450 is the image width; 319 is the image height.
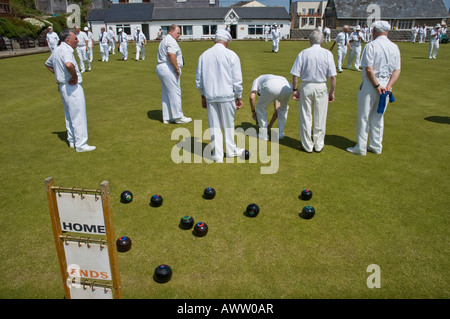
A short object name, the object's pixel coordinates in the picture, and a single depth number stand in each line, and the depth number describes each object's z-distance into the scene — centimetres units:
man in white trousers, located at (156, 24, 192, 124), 898
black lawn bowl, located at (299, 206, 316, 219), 507
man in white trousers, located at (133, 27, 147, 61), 2395
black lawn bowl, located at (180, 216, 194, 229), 485
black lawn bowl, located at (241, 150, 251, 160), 740
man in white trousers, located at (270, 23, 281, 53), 2795
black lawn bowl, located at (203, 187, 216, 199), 570
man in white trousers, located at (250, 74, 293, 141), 773
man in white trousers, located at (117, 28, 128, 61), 2436
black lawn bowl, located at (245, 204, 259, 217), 515
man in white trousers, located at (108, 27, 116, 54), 2613
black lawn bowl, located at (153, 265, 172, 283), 385
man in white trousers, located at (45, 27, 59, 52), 1973
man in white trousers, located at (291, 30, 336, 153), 698
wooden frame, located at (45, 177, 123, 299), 288
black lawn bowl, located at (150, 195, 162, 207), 546
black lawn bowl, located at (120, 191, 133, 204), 561
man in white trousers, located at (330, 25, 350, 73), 1847
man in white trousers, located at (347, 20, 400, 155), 677
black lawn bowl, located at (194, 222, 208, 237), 468
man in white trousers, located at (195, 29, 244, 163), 653
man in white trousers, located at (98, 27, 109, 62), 2322
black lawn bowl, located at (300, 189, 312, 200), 562
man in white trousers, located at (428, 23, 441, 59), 2309
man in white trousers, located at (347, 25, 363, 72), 1802
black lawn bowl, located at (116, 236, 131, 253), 436
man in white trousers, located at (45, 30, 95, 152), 701
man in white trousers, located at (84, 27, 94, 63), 2108
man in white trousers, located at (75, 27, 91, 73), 1852
